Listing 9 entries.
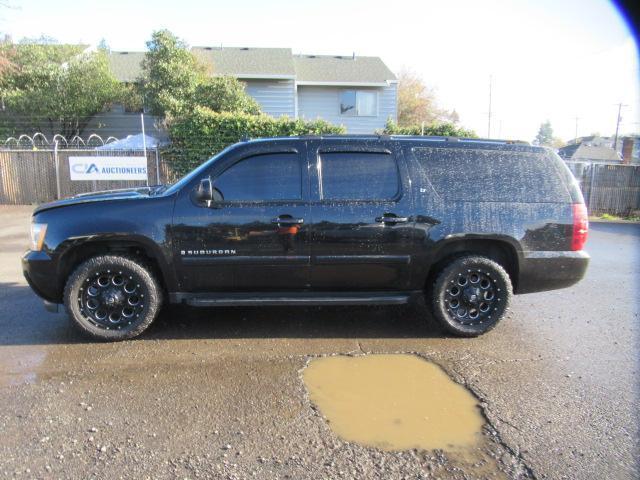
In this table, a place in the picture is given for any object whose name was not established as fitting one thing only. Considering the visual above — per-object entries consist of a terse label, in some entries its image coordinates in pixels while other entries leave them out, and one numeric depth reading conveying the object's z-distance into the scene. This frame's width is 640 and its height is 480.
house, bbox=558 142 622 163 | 52.22
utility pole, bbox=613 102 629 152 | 62.18
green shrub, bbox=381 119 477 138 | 15.99
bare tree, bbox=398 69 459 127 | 42.16
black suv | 4.23
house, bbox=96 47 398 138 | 21.52
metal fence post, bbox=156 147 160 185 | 14.12
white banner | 13.83
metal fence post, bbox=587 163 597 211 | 14.82
